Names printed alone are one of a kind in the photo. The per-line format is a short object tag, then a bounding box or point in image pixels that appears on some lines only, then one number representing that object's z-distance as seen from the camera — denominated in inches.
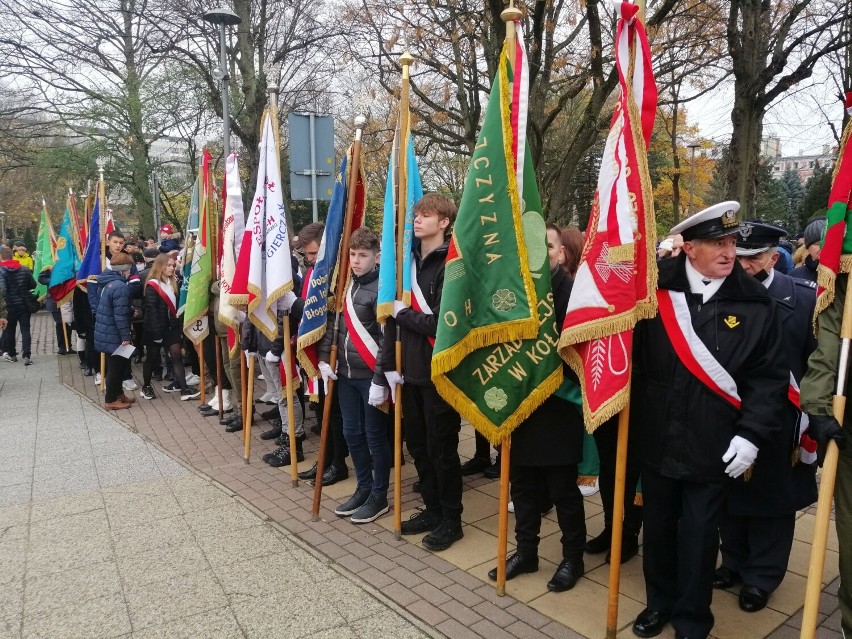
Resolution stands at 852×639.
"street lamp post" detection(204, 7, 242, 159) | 439.4
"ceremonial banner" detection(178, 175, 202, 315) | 327.0
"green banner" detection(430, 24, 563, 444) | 136.3
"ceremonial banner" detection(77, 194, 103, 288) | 372.5
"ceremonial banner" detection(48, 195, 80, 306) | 416.8
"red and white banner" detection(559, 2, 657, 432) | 120.6
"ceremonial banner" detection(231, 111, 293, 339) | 212.8
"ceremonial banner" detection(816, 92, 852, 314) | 107.3
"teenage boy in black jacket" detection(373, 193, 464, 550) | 162.9
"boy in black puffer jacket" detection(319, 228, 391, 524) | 183.9
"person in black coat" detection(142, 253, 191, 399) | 341.7
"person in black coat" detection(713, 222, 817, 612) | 135.3
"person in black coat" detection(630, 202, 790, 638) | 115.2
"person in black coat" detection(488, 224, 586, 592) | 142.6
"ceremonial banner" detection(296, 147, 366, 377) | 188.4
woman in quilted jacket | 323.0
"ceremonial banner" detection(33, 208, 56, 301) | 533.3
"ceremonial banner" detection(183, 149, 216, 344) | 291.0
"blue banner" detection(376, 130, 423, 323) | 166.9
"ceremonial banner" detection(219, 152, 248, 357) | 242.7
